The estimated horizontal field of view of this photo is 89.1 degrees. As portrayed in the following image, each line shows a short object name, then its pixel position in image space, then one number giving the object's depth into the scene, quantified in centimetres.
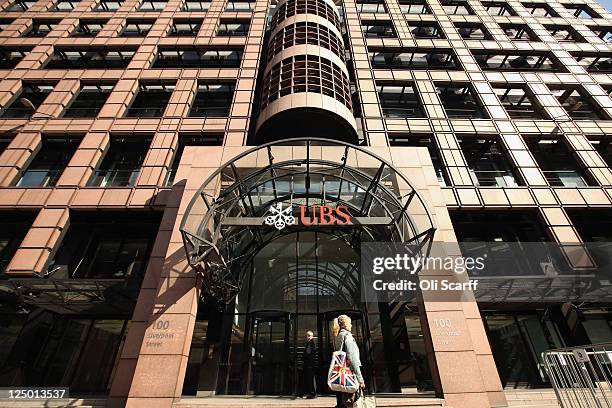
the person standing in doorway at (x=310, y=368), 1012
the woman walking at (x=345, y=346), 557
